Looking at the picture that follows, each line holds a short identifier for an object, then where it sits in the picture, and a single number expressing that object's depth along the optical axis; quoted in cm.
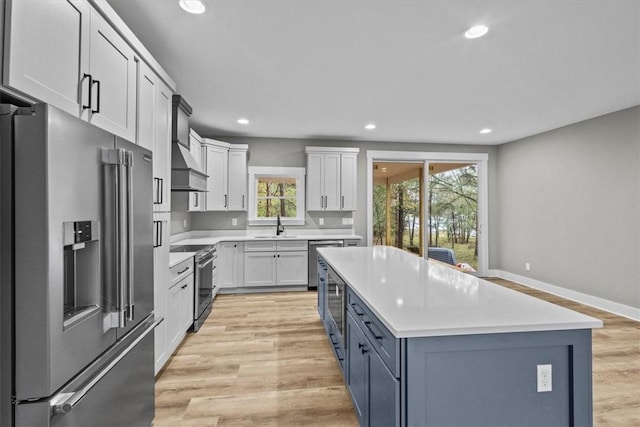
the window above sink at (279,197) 545
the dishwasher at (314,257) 498
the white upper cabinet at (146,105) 203
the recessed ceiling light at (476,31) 220
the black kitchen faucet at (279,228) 529
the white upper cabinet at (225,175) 482
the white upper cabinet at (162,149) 228
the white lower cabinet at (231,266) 480
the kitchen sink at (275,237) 497
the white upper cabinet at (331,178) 529
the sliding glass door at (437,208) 593
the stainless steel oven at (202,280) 333
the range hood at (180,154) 289
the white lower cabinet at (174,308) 240
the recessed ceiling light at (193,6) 191
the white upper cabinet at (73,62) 108
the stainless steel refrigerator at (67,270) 97
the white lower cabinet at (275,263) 486
